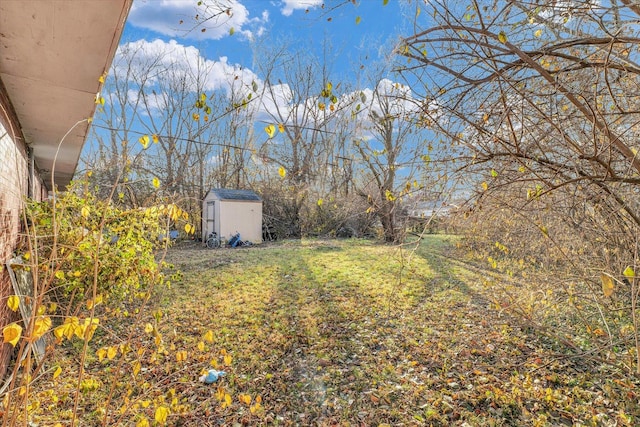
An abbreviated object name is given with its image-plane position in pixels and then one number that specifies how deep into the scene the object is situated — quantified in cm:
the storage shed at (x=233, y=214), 1331
